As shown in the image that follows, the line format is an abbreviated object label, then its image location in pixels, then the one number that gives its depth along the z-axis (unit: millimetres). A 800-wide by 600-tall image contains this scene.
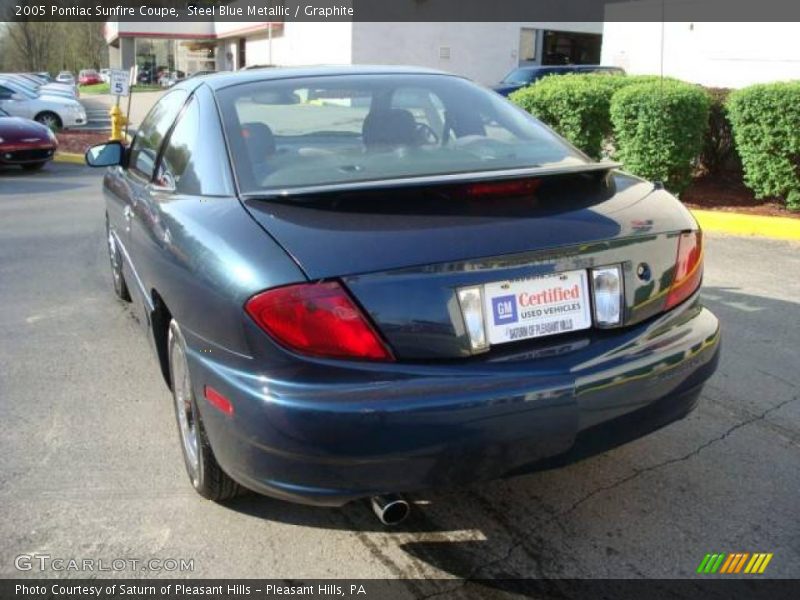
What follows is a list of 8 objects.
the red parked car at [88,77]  68688
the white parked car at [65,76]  54612
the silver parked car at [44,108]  19406
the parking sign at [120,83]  14991
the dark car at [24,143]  12844
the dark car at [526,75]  20203
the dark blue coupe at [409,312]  2232
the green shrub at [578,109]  9203
